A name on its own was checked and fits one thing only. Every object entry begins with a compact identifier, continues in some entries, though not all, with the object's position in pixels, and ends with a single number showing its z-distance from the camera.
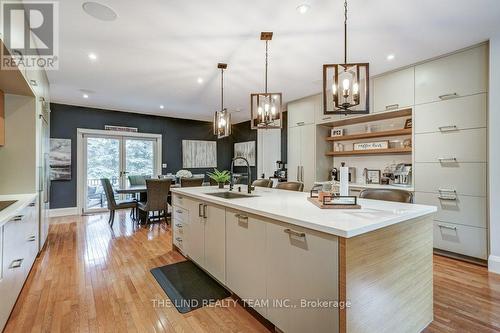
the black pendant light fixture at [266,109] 2.78
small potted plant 3.16
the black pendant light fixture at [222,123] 3.26
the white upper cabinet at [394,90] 3.37
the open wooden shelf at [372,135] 3.57
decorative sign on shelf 3.89
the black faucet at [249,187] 2.68
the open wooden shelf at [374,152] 3.63
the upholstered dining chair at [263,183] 3.60
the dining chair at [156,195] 4.26
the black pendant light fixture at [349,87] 1.87
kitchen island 1.23
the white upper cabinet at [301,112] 4.75
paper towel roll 1.78
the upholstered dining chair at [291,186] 3.20
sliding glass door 5.82
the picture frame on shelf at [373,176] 4.09
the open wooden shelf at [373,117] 3.61
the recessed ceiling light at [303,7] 2.09
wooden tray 1.68
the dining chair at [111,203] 4.41
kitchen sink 2.47
